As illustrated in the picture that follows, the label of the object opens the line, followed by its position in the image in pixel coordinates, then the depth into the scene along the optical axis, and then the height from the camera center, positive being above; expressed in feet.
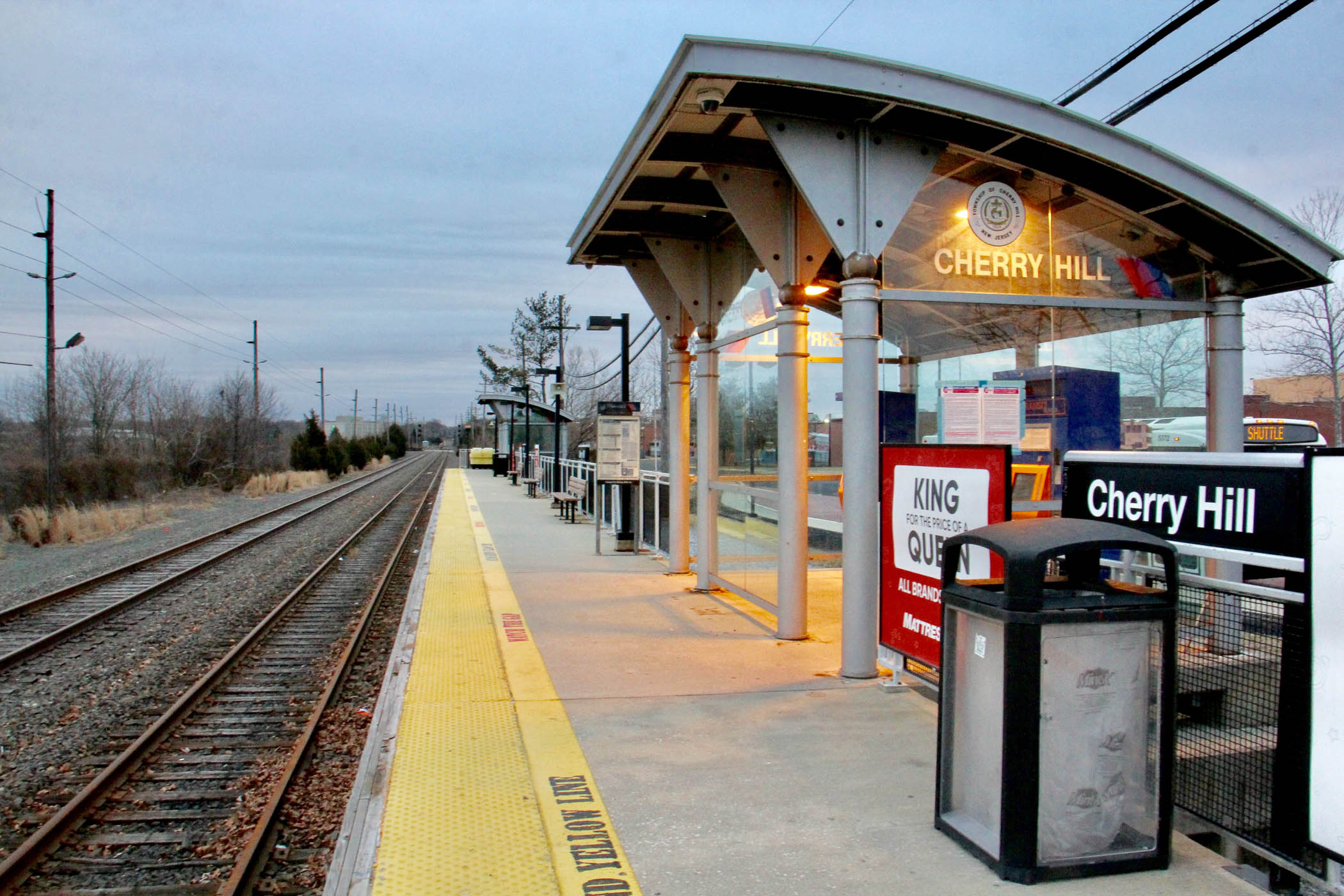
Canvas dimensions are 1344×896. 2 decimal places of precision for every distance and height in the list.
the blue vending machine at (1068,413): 22.76 +0.83
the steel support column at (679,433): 35.37 +0.43
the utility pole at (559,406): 84.84 +3.45
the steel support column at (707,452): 32.63 -0.28
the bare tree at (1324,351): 72.59 +7.61
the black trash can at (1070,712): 11.02 -3.06
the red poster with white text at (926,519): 17.03 -1.37
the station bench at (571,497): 58.39 -3.60
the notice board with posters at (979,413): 21.36 +0.75
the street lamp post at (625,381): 47.98 +3.79
